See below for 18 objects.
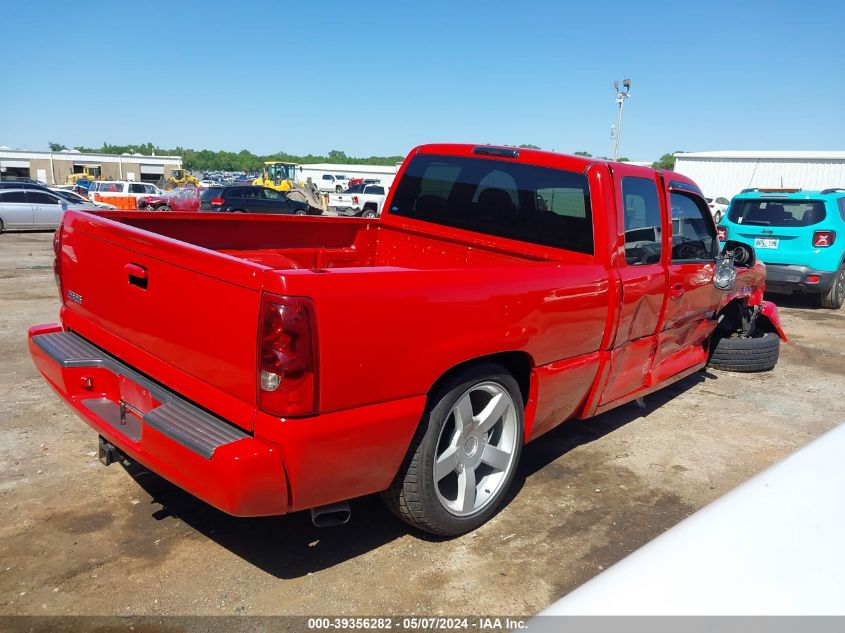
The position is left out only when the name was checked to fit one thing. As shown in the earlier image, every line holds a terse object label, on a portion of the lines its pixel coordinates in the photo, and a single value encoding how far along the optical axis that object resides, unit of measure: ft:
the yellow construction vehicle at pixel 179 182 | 164.14
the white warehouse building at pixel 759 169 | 106.11
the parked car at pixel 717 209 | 86.67
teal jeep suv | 31.86
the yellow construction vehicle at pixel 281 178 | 108.02
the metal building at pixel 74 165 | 241.96
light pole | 103.09
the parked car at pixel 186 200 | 71.93
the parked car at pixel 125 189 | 93.40
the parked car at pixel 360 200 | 94.22
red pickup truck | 7.62
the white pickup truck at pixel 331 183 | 182.18
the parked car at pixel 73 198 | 68.56
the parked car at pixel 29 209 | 60.59
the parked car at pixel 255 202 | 72.13
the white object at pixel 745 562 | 3.47
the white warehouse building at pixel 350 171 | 182.40
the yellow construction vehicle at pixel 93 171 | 231.34
